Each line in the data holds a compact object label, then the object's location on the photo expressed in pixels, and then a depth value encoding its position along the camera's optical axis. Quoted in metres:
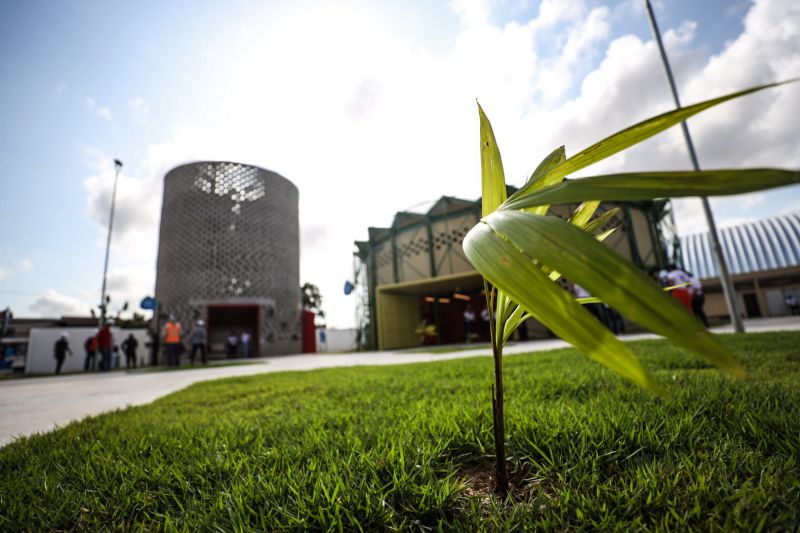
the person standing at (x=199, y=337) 11.59
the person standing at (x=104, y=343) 12.19
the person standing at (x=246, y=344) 17.81
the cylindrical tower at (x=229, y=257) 18.41
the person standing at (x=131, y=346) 15.29
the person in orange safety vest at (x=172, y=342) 11.23
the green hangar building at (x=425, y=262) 15.27
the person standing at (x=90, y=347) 13.99
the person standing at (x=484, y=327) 19.30
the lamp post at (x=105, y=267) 15.87
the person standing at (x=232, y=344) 18.23
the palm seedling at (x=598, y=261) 0.43
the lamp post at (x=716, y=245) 7.49
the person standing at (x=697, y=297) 8.32
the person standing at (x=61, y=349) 13.02
